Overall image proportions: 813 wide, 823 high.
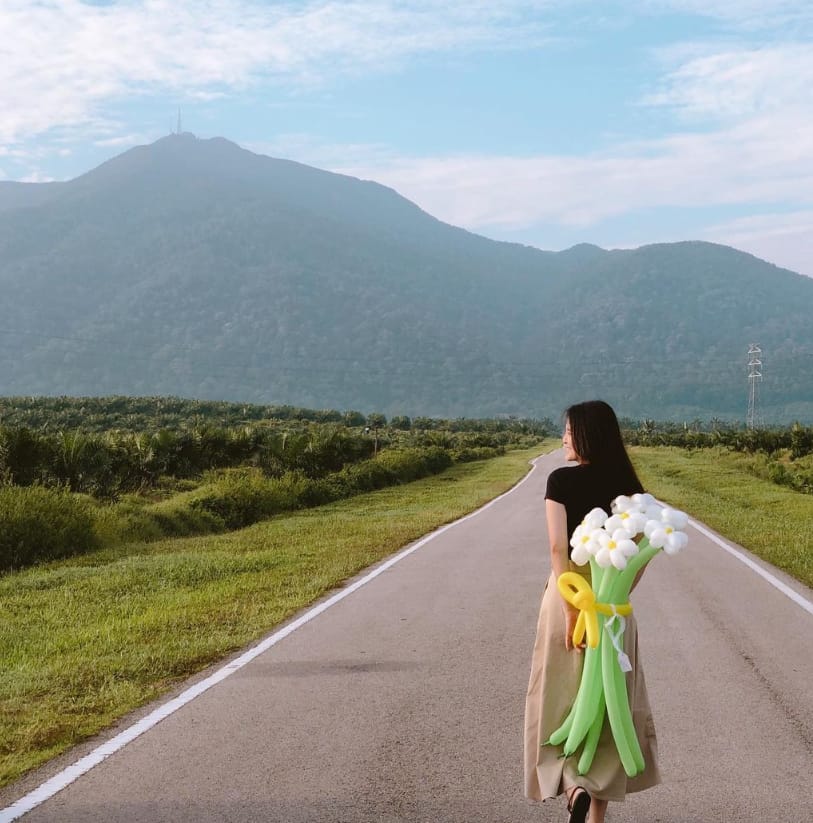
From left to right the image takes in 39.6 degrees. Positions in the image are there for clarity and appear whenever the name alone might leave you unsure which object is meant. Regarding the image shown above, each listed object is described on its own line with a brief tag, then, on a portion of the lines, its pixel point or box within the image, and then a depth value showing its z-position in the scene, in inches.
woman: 185.6
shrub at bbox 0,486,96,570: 615.8
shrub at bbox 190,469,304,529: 901.2
